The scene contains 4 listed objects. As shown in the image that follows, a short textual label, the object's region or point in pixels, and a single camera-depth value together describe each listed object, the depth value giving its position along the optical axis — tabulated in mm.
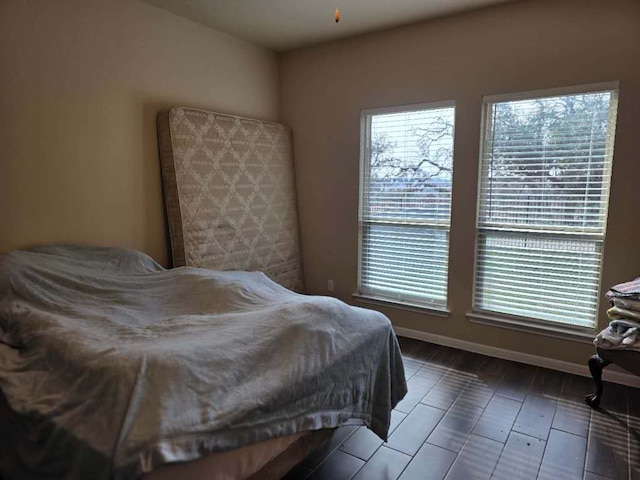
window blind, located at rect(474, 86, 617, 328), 2916
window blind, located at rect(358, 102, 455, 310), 3531
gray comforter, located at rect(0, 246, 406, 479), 1337
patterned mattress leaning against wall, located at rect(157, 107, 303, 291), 3246
